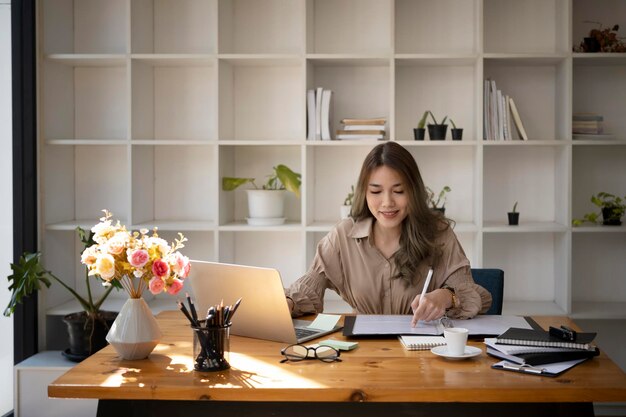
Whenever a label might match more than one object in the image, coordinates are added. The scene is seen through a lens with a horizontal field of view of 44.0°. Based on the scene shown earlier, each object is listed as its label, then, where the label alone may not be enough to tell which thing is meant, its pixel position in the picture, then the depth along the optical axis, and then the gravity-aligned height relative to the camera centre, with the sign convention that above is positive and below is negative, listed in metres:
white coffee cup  2.05 -0.39
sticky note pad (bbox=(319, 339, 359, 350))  2.19 -0.43
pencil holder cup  1.99 -0.40
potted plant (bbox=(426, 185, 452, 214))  4.16 -0.03
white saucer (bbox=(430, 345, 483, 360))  2.05 -0.43
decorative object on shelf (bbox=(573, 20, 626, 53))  4.04 +0.79
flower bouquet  2.10 -0.22
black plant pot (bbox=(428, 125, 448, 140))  4.01 +0.32
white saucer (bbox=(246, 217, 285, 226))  4.09 -0.15
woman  2.75 -0.22
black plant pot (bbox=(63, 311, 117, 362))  3.78 -0.69
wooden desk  1.82 -0.46
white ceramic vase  2.10 -0.38
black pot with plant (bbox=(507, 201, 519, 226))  4.06 -0.13
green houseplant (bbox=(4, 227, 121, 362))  3.69 -0.64
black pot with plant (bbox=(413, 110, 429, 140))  4.02 +0.33
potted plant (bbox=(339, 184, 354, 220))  4.14 -0.07
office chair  2.97 -0.35
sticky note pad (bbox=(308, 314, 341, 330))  2.44 -0.41
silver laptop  2.21 -0.31
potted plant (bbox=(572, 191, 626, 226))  4.04 -0.09
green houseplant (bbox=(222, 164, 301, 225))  4.09 -0.02
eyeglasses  2.08 -0.44
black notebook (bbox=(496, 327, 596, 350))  2.09 -0.40
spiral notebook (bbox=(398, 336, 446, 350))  2.19 -0.42
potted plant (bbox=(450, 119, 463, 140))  4.03 +0.31
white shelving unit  4.16 +0.41
